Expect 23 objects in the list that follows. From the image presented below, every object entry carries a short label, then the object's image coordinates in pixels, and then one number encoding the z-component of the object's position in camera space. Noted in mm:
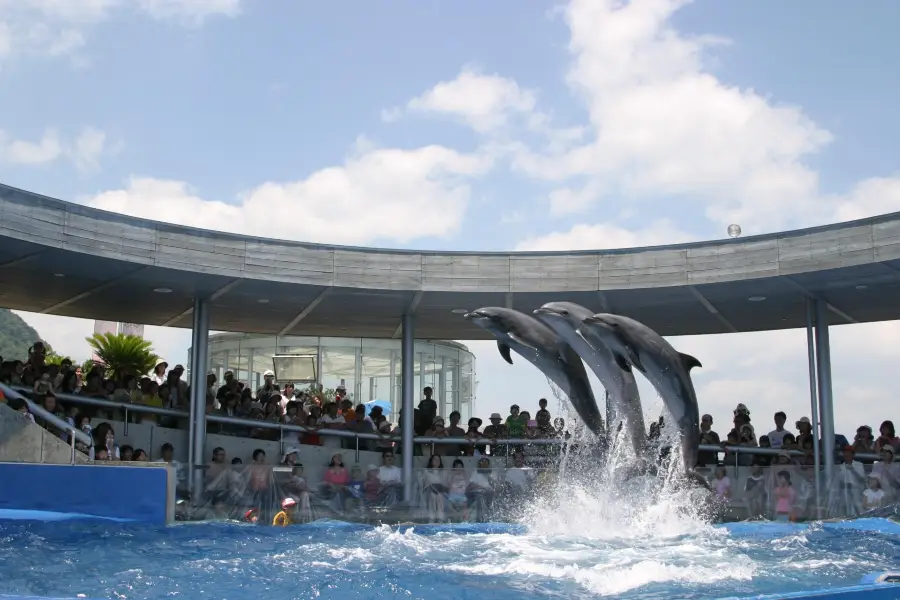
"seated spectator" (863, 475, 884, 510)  13172
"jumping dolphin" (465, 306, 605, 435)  11930
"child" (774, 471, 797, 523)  13477
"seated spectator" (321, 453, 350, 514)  13219
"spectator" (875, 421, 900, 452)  15102
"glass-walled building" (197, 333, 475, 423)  23875
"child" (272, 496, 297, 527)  12766
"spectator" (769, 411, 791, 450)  15859
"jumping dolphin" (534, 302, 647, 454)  11914
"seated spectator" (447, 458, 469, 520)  13633
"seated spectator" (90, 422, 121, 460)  12812
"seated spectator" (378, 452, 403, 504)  13672
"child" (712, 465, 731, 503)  13711
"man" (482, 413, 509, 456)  16188
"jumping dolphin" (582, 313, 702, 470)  11141
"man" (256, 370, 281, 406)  17703
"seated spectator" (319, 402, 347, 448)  16438
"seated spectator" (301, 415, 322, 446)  16000
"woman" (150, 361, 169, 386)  16316
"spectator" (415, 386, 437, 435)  17266
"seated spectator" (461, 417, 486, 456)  16234
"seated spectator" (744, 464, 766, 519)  13578
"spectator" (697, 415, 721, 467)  15180
